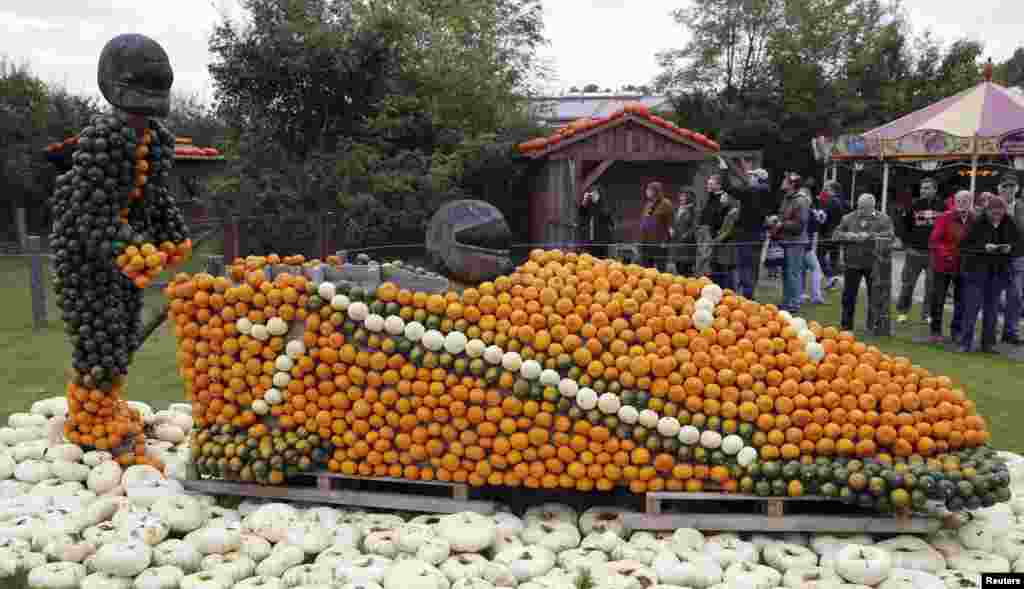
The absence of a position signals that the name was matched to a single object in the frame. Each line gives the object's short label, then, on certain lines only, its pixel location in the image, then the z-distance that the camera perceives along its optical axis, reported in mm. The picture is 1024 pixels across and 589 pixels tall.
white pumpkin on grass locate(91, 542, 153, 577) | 3660
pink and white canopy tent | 12914
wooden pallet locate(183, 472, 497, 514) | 4293
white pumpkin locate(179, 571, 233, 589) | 3523
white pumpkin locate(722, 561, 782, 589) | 3561
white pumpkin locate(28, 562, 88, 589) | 3590
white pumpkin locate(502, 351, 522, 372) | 4168
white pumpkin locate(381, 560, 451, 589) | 3465
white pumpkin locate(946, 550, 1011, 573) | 3727
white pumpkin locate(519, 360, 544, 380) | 4160
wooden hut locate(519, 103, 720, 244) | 13094
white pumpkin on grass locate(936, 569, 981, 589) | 3547
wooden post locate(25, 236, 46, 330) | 9617
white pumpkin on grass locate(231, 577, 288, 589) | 3499
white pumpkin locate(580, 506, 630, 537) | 4109
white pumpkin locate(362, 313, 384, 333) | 4297
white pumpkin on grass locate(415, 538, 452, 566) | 3744
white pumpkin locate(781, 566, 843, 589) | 3580
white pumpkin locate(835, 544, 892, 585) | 3607
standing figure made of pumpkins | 4609
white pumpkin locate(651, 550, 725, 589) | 3613
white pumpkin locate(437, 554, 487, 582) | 3621
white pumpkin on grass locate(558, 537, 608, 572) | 3713
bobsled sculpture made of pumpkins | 4020
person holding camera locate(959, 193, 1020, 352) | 8172
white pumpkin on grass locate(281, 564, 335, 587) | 3543
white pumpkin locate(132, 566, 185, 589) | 3584
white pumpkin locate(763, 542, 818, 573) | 3785
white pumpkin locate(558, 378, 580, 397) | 4141
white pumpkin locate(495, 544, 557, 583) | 3672
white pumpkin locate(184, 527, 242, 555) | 3883
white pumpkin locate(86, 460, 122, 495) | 4676
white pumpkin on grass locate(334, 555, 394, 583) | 3533
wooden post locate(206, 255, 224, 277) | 5259
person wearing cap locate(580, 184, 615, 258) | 11508
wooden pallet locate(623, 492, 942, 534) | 3977
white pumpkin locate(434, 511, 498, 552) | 3855
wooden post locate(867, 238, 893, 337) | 8812
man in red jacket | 8625
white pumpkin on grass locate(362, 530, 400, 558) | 3844
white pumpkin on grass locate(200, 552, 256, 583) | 3660
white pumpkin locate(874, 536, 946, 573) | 3746
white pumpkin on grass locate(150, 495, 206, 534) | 4133
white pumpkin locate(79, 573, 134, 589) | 3561
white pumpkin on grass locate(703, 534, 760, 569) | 3809
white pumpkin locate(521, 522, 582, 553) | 3969
